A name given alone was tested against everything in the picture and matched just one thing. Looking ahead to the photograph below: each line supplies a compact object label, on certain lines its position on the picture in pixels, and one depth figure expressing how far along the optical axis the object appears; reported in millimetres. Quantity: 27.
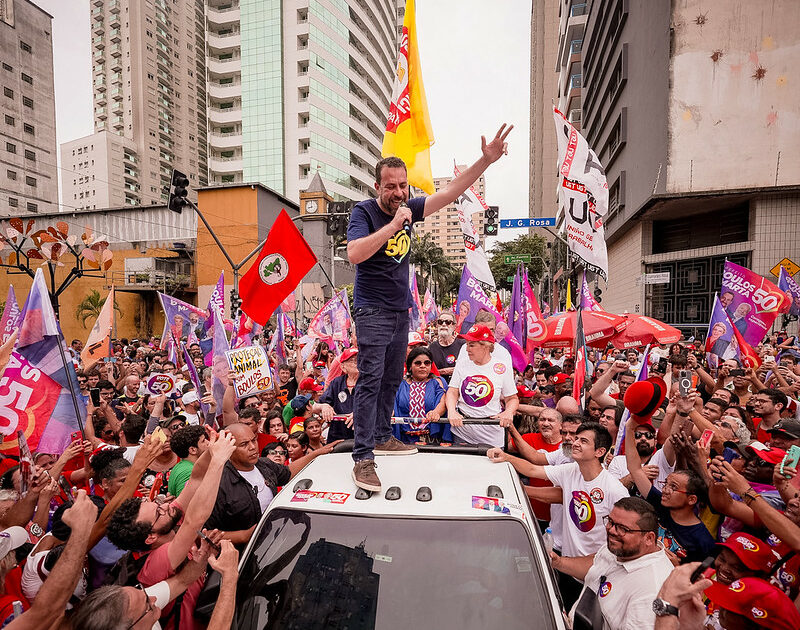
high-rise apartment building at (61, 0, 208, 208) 83250
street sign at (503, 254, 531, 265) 25822
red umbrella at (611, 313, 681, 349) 8654
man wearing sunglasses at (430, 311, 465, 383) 6887
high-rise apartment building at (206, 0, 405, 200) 52344
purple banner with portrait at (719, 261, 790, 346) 8859
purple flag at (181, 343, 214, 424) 5416
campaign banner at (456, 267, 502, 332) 10086
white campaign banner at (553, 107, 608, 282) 6387
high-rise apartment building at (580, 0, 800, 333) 18969
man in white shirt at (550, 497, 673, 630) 2395
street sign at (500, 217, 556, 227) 18484
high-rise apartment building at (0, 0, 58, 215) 52438
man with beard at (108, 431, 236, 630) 2432
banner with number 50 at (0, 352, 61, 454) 3725
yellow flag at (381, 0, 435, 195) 4449
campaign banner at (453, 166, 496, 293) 10117
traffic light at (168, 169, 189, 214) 12422
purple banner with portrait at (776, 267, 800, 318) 11516
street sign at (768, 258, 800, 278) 12739
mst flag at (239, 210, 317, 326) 5984
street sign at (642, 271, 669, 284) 14734
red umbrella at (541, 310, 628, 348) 8352
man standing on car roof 2768
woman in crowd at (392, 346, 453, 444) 4523
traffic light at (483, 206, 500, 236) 16172
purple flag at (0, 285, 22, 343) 6792
